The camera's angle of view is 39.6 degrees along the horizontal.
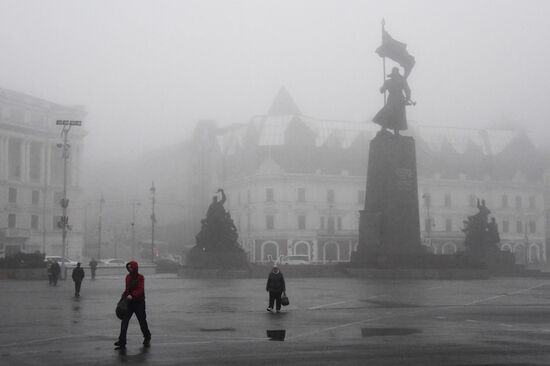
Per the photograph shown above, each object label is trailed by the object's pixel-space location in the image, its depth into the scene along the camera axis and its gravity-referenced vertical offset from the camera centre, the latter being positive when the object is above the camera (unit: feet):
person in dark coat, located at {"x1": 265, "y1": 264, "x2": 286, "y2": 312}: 60.29 -2.45
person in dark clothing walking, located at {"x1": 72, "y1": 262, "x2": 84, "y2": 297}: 85.25 -2.23
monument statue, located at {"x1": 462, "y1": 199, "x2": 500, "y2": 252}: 171.53 +4.61
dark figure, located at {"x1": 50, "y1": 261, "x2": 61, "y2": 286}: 114.42 -2.23
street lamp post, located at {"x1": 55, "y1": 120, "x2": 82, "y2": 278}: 141.69 +10.91
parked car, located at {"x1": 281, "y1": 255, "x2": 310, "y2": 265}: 263.21 -1.02
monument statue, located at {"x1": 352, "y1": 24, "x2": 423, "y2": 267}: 125.39 +8.06
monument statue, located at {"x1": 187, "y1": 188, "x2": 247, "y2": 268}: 139.74 +2.30
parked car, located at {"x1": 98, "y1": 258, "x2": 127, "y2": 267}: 221.95 -1.58
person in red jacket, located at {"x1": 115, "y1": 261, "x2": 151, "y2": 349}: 39.78 -2.05
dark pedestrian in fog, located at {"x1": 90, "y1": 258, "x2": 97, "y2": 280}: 143.05 -1.73
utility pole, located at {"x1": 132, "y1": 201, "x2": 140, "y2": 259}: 293.76 +20.85
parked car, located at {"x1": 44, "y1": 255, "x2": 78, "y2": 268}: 193.08 -1.87
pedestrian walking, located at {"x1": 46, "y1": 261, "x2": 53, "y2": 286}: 115.03 -2.99
